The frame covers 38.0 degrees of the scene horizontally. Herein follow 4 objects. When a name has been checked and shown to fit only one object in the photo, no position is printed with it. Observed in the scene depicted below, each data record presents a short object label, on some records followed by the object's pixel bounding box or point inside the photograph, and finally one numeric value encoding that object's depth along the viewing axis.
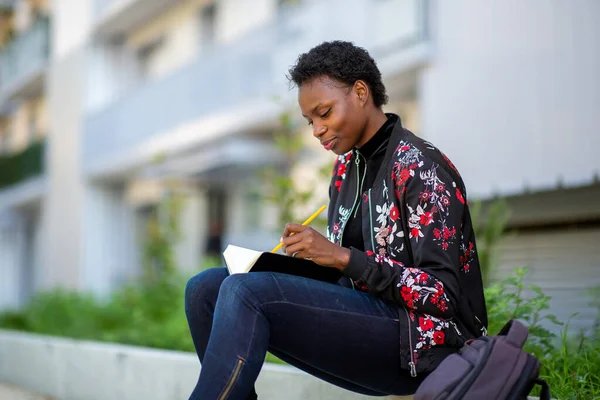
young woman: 2.43
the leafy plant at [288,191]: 7.05
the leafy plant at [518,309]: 3.68
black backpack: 2.21
